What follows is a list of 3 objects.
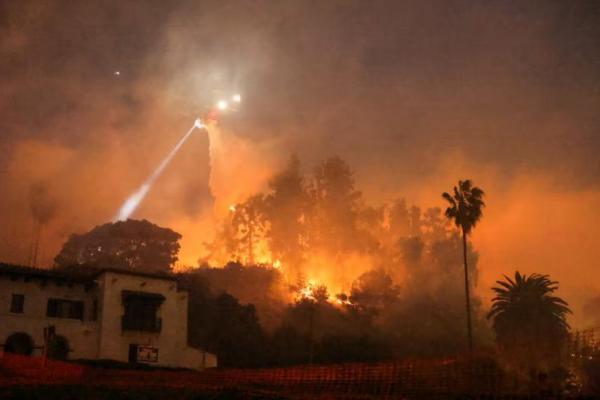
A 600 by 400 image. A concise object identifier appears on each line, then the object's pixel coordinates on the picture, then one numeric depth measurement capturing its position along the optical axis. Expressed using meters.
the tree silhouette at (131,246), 98.56
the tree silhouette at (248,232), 124.44
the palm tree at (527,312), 57.16
